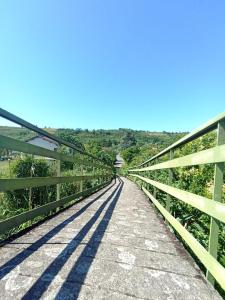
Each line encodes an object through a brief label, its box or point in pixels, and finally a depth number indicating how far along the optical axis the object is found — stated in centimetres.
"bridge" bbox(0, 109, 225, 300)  110
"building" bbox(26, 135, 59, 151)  2475
